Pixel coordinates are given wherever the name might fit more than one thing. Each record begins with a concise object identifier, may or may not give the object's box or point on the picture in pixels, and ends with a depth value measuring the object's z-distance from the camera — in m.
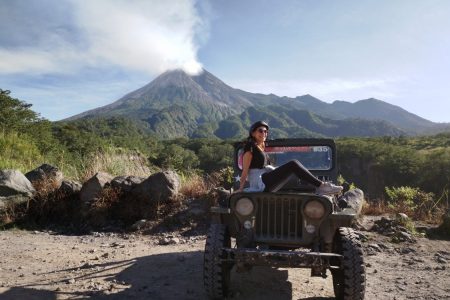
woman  4.32
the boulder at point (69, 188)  8.74
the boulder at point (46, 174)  8.91
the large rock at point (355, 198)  8.53
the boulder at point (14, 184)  8.22
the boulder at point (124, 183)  8.70
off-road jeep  3.81
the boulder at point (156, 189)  8.61
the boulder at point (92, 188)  8.55
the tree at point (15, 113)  28.42
